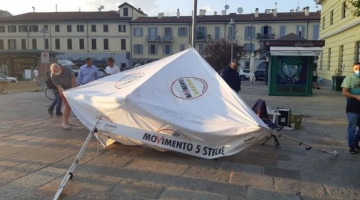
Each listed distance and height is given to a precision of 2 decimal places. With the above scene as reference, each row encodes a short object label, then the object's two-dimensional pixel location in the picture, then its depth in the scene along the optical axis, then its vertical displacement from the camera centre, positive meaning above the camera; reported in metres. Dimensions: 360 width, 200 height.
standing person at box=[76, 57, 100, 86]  9.32 -0.30
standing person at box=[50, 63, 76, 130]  7.77 -0.41
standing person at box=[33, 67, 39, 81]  33.63 -1.21
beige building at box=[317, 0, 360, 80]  19.66 +1.80
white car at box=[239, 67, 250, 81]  39.25 -1.28
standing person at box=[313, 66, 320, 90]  21.86 -1.23
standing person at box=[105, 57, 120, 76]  9.72 -0.15
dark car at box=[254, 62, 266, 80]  36.22 -1.06
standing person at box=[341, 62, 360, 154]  5.71 -0.68
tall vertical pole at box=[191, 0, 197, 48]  10.46 +1.30
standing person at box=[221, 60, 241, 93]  9.40 -0.34
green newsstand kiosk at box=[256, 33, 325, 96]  16.06 -0.21
